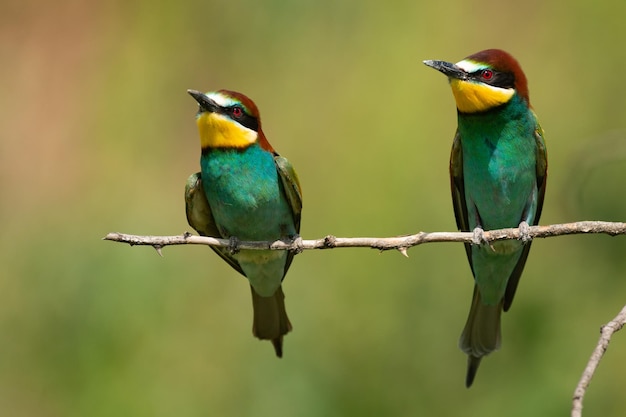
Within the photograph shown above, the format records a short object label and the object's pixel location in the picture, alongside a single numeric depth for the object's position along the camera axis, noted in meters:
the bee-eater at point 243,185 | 6.68
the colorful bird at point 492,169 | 6.46
